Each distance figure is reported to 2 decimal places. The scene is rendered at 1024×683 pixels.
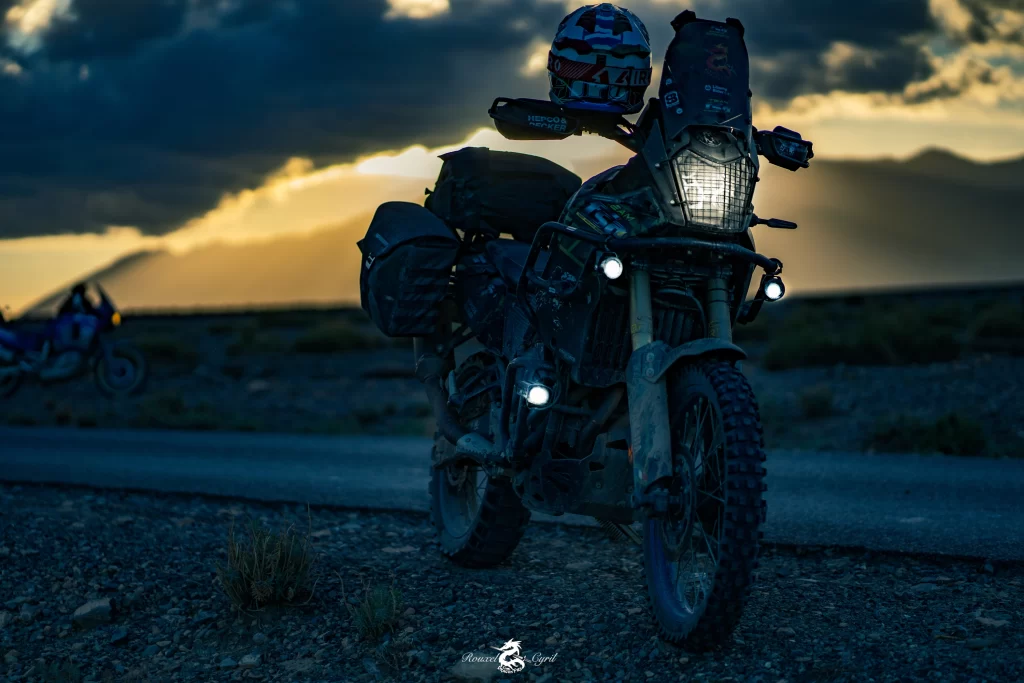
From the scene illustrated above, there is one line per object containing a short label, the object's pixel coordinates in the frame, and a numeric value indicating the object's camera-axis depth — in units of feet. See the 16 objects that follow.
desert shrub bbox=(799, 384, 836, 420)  46.37
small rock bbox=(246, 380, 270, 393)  70.74
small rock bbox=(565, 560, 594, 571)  19.63
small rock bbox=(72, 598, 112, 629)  17.53
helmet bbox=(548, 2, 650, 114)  14.99
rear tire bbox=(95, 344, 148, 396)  57.98
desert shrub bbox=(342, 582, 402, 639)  15.92
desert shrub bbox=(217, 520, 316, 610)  17.38
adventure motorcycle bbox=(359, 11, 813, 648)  13.55
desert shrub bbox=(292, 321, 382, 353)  98.84
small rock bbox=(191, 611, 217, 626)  17.34
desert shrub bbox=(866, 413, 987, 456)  35.88
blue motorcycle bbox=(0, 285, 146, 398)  57.88
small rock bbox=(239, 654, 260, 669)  15.53
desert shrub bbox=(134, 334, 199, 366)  95.91
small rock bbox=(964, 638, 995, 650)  14.32
